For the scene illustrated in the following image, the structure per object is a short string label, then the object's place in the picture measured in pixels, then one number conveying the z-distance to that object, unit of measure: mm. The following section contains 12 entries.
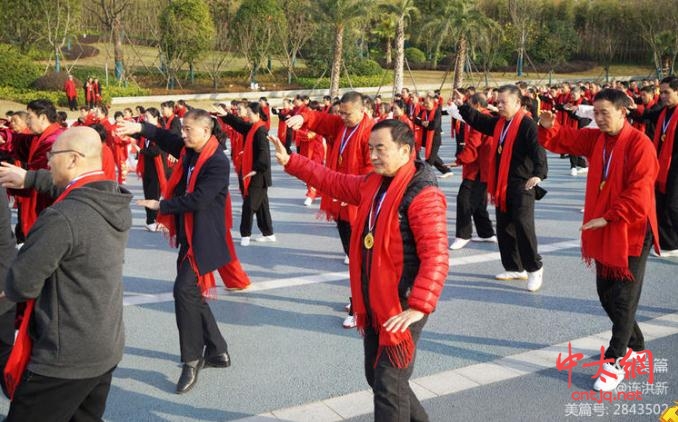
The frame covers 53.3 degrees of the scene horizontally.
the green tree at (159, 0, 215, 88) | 37031
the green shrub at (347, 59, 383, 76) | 43750
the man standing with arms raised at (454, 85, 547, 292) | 6848
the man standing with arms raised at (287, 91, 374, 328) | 6387
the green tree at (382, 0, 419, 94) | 33344
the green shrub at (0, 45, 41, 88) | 33375
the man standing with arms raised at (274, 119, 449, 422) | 3316
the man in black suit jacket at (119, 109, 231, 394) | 4836
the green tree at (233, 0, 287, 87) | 39562
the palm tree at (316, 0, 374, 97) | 33375
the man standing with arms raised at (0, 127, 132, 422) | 2824
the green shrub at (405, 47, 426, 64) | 52375
